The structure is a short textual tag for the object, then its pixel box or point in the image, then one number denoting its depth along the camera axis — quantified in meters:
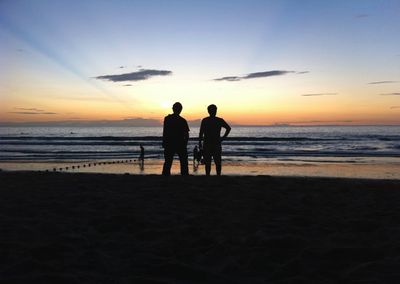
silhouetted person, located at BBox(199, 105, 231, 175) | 10.63
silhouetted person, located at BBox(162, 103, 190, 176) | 10.27
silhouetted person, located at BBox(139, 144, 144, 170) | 21.62
